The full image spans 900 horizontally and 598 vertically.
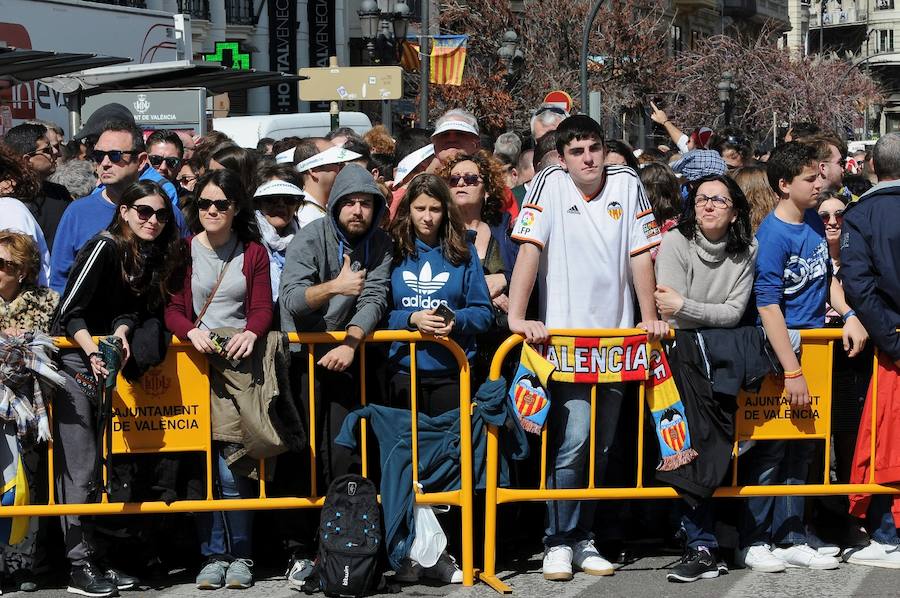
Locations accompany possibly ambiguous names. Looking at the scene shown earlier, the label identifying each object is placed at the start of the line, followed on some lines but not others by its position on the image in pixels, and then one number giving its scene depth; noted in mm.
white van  19891
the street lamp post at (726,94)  36531
